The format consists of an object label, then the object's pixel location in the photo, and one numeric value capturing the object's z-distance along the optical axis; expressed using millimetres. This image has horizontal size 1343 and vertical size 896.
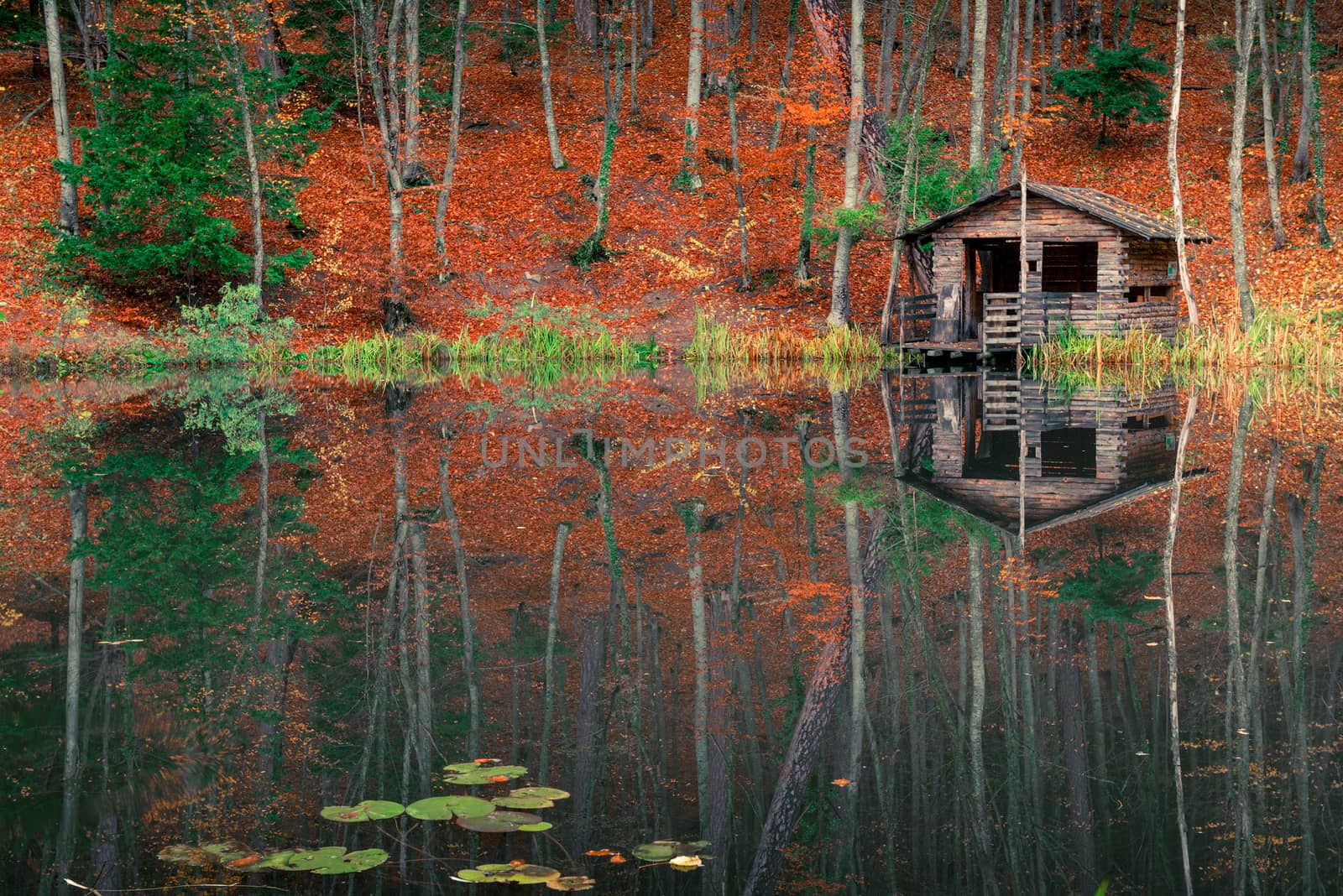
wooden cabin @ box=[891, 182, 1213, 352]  27016
